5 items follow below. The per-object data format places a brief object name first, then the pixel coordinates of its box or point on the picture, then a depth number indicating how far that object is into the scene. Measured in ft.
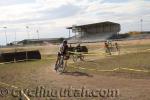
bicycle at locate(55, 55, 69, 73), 70.18
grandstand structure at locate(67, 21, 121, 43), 354.54
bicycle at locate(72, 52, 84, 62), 96.97
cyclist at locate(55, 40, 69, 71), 67.97
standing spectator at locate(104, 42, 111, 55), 124.36
